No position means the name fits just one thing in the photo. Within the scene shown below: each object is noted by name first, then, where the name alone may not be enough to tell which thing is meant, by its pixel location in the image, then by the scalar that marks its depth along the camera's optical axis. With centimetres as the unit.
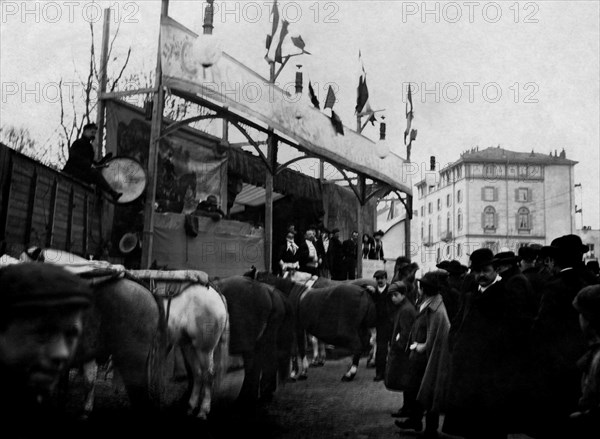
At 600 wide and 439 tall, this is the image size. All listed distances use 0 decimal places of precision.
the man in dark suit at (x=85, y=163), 889
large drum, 953
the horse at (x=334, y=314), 1168
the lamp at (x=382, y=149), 1804
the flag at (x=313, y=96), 1612
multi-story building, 7844
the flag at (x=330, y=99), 1747
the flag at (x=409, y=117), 2409
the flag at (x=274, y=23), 1560
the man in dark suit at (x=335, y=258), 1709
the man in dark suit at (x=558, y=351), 541
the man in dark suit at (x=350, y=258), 1767
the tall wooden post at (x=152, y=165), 958
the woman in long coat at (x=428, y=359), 701
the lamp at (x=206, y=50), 979
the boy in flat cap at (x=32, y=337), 192
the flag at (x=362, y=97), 2205
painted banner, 952
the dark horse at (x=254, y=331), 803
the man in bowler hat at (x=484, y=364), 566
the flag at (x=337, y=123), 1533
